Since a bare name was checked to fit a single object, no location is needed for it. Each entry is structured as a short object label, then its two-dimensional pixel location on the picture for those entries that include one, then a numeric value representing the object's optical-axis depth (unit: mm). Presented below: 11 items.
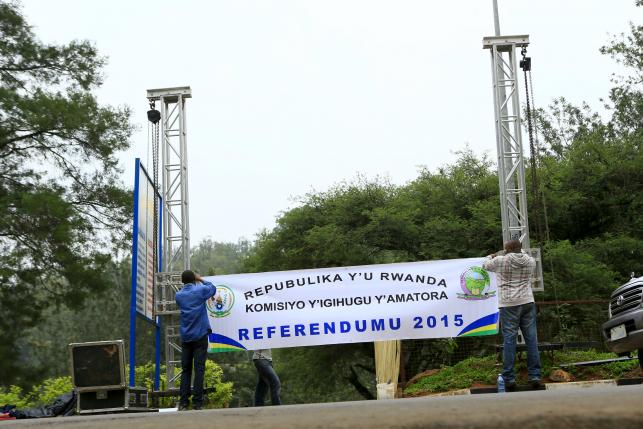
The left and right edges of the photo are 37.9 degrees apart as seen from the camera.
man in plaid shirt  10344
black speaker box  11078
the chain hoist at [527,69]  14328
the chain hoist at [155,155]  14664
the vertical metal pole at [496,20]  18062
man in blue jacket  10516
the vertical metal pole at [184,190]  15117
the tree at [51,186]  25391
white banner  13812
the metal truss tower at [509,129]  14477
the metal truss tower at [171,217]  14844
